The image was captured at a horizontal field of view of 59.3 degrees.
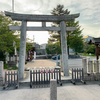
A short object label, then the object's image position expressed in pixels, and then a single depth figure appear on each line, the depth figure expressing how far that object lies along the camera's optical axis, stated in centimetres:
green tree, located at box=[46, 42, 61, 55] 3308
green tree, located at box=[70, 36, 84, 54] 2735
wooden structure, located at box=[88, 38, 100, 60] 822
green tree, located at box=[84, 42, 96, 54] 3468
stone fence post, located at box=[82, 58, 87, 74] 661
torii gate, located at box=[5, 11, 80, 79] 753
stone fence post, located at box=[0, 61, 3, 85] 594
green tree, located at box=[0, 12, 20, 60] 1037
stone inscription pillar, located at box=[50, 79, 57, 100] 351
